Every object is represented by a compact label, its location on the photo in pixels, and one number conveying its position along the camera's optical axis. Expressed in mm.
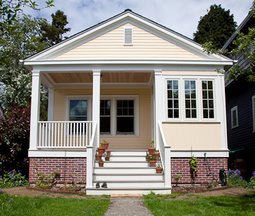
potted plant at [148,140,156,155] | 7491
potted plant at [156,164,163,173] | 7026
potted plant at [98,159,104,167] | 7300
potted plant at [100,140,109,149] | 7953
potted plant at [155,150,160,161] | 7385
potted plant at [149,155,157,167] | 7305
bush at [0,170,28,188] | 7732
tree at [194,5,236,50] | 20041
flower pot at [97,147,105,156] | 7445
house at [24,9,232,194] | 7193
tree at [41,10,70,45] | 21977
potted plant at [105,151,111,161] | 7695
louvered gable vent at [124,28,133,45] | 8322
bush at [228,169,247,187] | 7273
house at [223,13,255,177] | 9884
